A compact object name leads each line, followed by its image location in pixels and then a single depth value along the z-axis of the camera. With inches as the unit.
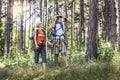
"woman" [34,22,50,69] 304.8
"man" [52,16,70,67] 301.6
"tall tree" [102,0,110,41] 840.3
